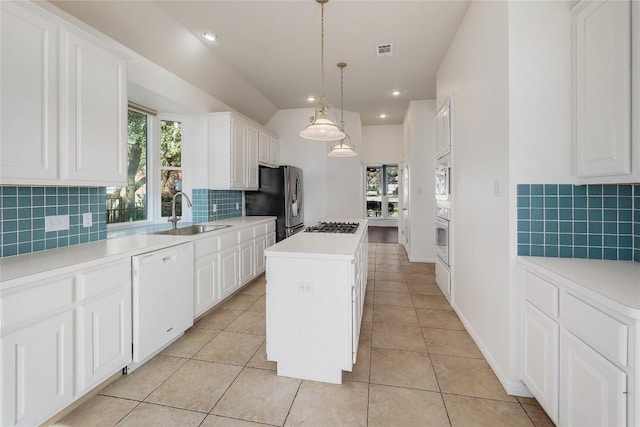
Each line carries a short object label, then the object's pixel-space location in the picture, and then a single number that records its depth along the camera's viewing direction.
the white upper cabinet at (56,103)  1.54
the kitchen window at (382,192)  10.38
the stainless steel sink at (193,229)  3.06
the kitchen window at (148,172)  3.16
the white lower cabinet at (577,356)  1.06
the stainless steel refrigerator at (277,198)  4.71
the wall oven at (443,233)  3.35
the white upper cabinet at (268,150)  4.96
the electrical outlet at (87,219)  2.24
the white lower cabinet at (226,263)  2.84
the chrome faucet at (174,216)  3.17
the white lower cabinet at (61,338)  1.36
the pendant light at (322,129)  2.49
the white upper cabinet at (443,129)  3.20
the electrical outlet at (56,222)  1.99
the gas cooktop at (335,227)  2.90
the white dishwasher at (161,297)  2.06
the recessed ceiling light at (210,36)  3.01
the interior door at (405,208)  5.91
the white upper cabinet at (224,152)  3.90
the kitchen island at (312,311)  1.93
